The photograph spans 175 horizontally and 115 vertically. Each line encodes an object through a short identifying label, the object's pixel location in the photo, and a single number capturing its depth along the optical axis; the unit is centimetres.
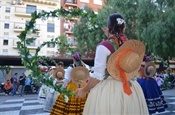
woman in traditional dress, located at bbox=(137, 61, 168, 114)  535
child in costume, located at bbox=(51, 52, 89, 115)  411
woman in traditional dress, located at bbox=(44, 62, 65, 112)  621
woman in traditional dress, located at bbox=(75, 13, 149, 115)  203
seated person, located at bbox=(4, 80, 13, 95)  1422
